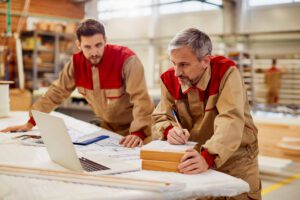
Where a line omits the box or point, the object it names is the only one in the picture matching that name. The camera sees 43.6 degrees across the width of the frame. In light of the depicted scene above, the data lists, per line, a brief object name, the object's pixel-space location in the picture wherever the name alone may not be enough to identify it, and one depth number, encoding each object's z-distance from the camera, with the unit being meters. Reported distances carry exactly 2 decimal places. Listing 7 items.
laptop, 1.56
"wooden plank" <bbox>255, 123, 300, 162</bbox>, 5.59
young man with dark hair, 2.56
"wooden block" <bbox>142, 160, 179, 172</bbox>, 1.64
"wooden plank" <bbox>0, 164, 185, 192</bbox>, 1.32
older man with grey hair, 1.76
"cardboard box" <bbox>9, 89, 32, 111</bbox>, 6.22
